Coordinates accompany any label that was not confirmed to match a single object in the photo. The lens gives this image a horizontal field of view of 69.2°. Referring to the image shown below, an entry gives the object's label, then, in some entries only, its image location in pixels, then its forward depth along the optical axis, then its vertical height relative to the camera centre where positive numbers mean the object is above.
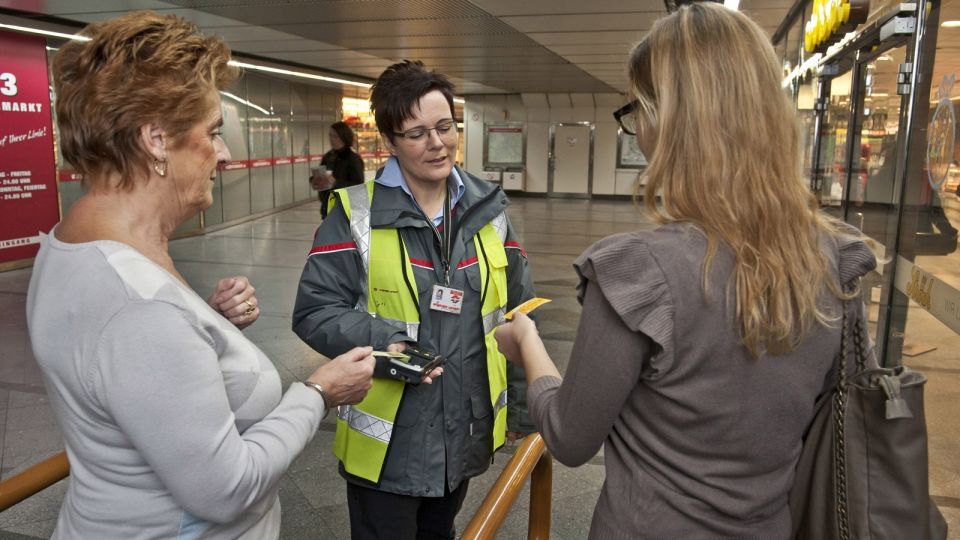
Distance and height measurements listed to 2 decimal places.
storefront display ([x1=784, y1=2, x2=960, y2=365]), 3.66 +0.06
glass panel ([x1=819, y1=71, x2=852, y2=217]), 6.10 +0.27
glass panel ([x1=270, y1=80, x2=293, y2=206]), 14.44 +0.38
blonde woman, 1.03 -0.20
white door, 19.33 +0.24
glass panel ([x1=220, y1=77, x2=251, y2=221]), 12.46 +0.15
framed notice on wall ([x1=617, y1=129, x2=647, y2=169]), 19.14 +0.35
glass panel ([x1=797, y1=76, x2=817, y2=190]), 7.49 +0.70
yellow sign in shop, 4.93 +1.18
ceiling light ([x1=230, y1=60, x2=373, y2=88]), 12.21 +1.67
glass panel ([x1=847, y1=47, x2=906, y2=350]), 4.53 +0.06
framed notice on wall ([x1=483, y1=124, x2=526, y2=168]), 19.84 +0.60
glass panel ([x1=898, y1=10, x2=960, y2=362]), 3.51 -0.16
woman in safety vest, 1.90 -0.40
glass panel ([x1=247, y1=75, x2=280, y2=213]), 13.44 +0.41
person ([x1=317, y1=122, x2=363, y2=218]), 7.77 +0.01
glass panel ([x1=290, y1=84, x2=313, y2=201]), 15.38 +0.51
